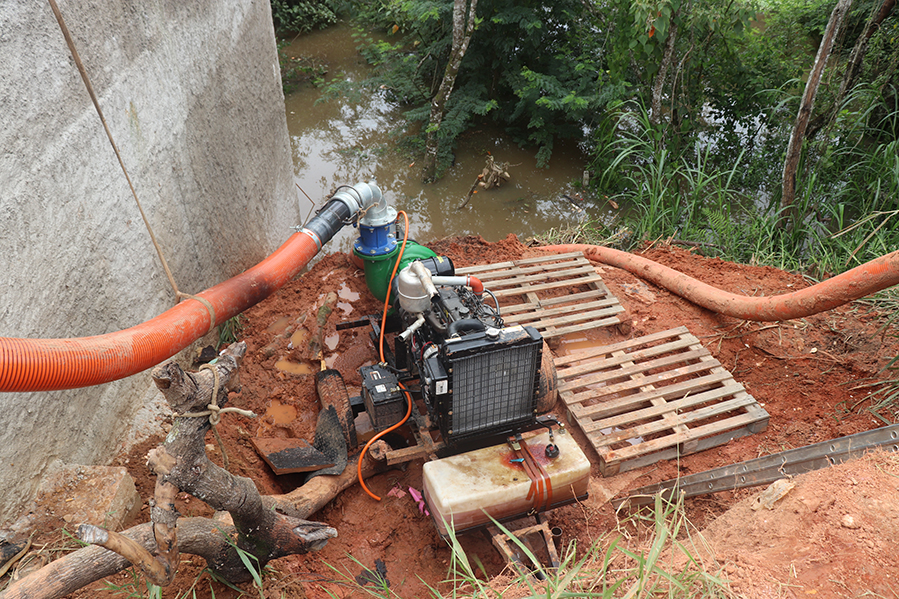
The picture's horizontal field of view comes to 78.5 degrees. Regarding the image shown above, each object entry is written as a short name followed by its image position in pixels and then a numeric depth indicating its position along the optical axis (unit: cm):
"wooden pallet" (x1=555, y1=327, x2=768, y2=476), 361
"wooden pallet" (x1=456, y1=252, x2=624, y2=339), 459
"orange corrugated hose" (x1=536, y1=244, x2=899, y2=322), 334
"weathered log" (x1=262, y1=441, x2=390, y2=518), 290
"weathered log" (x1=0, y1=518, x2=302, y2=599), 173
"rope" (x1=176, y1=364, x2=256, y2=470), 186
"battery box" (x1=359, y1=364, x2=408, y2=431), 335
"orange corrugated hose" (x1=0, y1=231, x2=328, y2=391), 181
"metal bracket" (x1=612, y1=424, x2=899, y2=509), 254
